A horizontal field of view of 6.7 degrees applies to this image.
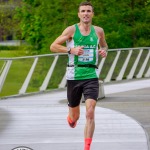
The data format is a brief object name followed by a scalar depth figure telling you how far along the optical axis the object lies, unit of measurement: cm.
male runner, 1611
